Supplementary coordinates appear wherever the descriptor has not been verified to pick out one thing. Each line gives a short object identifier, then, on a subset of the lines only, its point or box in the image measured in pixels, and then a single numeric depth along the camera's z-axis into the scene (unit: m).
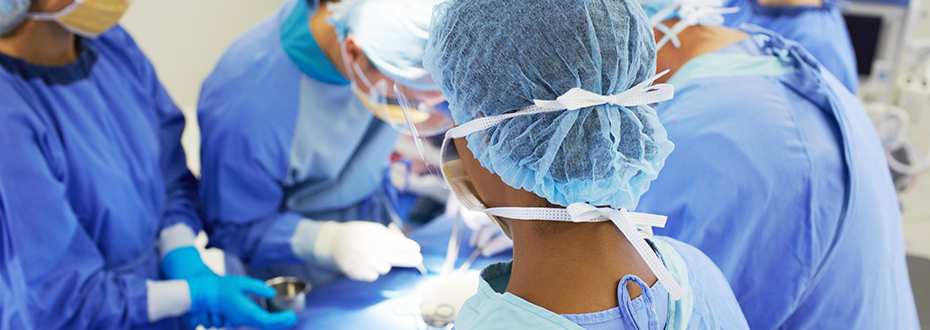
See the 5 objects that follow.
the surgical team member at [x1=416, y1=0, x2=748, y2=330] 0.71
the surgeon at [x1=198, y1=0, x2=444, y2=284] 1.60
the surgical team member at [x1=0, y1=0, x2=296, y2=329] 1.33
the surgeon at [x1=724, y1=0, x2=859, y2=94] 2.50
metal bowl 1.59
